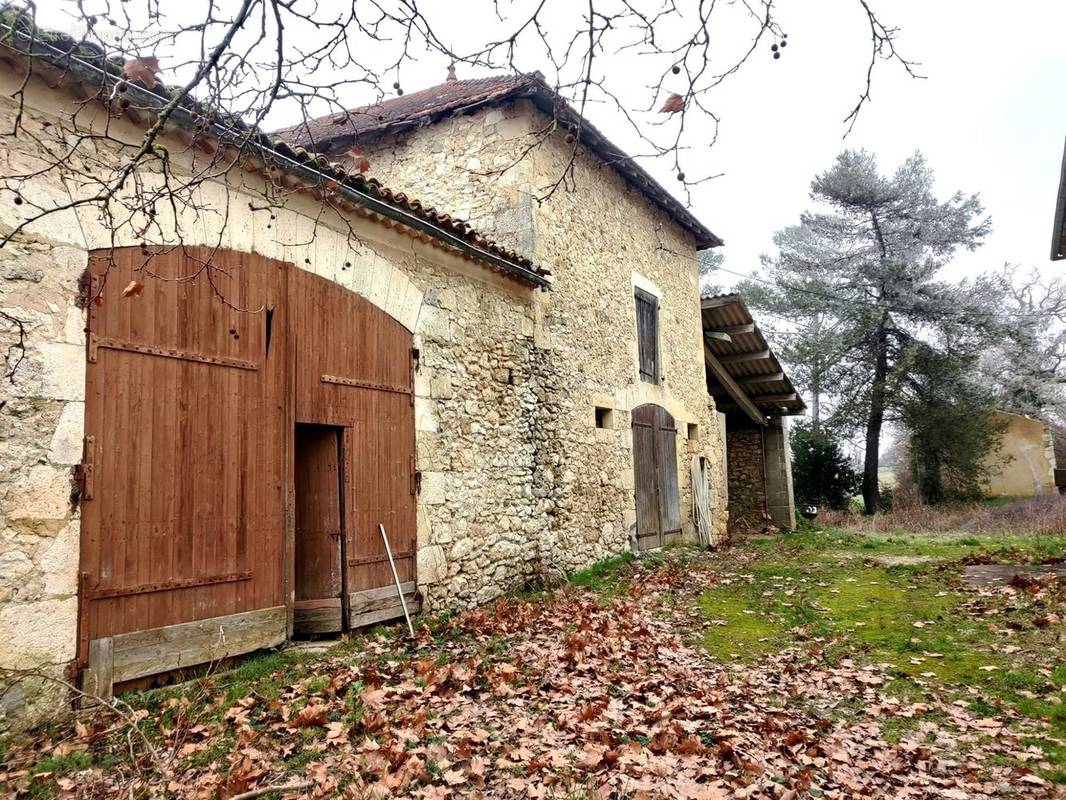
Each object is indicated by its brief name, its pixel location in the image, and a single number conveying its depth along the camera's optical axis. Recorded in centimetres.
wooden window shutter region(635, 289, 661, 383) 1062
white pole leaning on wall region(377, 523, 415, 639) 565
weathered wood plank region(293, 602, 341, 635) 534
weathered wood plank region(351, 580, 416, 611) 549
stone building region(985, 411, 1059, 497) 1875
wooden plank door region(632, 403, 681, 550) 999
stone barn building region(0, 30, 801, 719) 372
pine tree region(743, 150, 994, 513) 1828
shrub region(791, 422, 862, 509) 1869
